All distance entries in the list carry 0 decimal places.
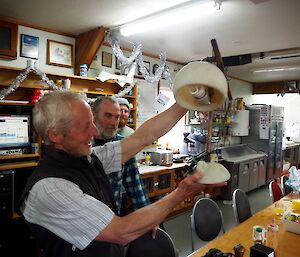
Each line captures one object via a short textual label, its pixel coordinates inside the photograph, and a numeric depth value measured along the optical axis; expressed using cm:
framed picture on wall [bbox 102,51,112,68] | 391
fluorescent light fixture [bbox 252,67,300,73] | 545
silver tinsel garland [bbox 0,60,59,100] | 276
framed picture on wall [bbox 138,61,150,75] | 454
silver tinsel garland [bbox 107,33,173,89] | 350
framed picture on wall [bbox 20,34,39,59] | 310
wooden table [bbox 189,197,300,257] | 168
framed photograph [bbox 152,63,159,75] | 468
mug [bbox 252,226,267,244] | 178
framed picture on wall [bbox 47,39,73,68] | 332
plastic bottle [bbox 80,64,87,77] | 346
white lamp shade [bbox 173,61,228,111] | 86
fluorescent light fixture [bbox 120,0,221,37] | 244
